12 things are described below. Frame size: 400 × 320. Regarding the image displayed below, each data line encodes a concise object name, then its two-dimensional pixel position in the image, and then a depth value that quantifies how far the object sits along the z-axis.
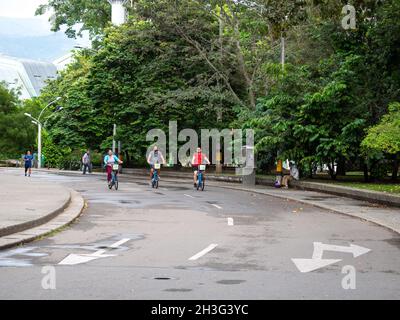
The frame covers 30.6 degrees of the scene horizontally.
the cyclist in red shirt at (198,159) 31.56
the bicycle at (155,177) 32.28
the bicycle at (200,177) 31.55
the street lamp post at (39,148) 79.12
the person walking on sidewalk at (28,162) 47.13
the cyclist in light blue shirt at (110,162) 31.48
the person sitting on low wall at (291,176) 34.03
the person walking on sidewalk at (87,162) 52.42
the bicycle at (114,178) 30.91
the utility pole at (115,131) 50.89
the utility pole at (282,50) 35.75
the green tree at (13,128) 85.56
